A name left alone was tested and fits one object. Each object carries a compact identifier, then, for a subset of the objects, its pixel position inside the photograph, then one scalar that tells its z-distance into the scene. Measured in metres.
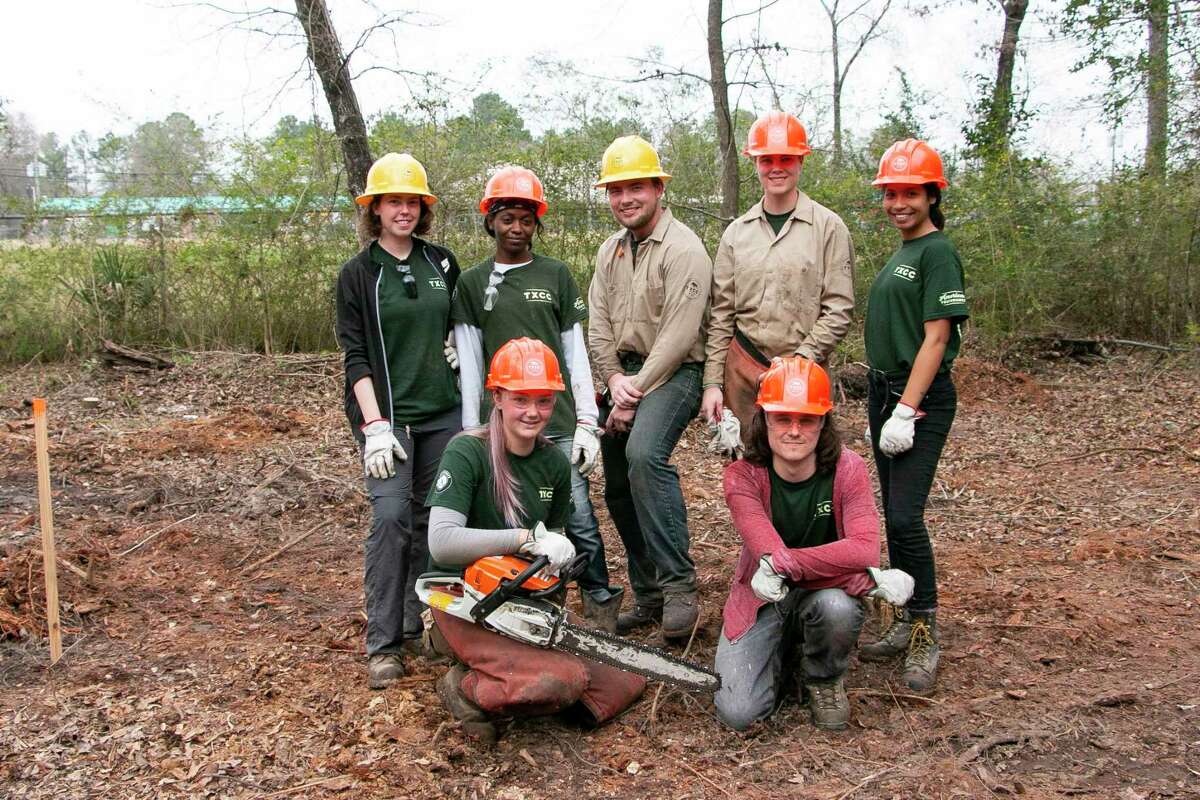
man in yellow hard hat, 3.88
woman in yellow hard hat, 3.68
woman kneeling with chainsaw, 3.26
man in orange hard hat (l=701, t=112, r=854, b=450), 3.74
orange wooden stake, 3.77
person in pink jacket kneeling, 3.34
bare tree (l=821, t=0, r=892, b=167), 16.49
